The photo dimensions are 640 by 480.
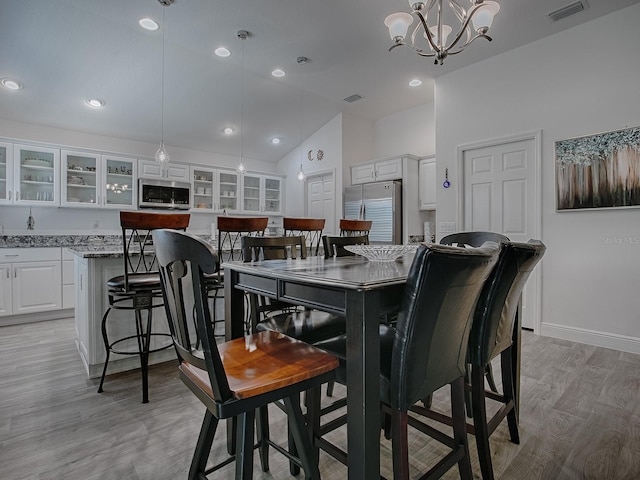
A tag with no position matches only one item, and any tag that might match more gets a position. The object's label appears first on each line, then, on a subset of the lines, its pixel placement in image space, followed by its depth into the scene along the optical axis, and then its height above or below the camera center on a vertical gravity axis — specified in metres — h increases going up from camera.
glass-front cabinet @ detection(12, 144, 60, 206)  4.28 +0.87
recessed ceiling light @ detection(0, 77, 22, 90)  3.85 +1.81
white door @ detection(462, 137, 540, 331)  3.60 +0.53
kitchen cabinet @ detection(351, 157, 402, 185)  5.08 +1.10
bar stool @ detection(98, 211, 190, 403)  2.12 -0.28
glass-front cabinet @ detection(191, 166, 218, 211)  5.73 +0.90
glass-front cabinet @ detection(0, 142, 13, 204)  4.23 +0.88
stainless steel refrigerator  5.00 +0.54
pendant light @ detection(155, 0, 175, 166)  3.10 +0.95
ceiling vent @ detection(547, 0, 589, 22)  2.98 +2.05
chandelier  2.19 +1.48
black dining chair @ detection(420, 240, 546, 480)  1.38 -0.34
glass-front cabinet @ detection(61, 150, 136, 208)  4.63 +0.88
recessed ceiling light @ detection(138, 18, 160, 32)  3.39 +2.19
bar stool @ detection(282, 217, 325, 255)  3.20 +0.17
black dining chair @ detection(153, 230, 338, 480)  0.88 -0.38
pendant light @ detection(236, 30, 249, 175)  3.59 +2.11
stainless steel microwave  5.13 +0.76
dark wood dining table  1.00 -0.22
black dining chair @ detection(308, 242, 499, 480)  0.97 -0.28
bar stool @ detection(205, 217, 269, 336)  2.51 +0.12
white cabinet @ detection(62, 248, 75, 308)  4.20 -0.46
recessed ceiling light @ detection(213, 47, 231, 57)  3.90 +2.19
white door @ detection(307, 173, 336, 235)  5.92 +0.78
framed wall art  2.97 +0.65
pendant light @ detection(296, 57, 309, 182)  4.09 +2.19
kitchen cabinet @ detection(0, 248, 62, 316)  3.85 -0.43
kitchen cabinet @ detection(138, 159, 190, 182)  5.16 +1.12
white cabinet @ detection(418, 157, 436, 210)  4.97 +0.86
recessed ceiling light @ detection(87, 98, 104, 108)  4.38 +1.81
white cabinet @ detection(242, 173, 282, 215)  6.31 +0.92
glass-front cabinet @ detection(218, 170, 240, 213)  6.02 +0.93
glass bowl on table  1.83 -0.05
